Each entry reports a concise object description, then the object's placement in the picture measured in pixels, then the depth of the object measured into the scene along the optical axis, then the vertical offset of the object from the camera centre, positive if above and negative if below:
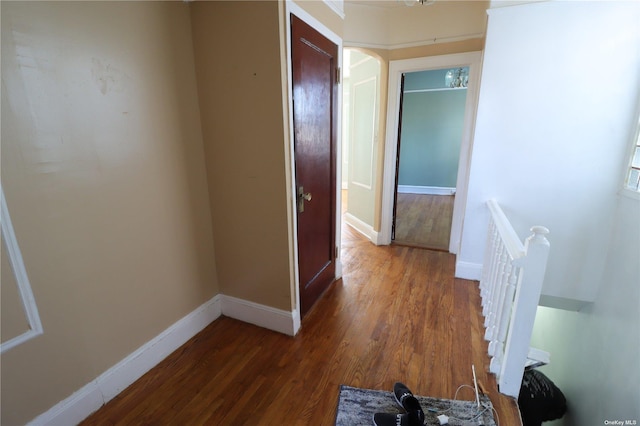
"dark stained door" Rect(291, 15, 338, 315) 1.81 -0.09
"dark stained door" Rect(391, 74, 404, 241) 3.22 -0.51
